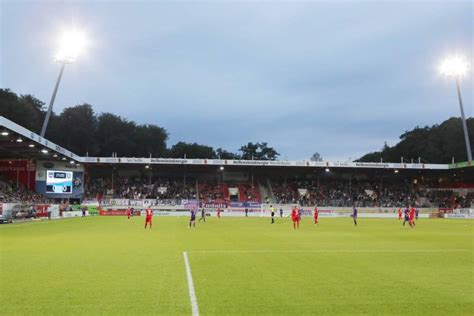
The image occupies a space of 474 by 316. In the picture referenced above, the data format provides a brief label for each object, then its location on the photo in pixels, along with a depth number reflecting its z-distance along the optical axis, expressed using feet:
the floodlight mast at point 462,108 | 212.43
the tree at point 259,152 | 421.18
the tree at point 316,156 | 619.30
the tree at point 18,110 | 245.04
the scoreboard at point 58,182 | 200.54
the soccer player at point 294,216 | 116.16
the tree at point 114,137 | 329.77
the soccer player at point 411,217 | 130.21
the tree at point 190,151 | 375.25
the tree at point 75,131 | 309.83
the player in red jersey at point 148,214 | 114.01
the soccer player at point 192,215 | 115.75
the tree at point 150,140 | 349.20
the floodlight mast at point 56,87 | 182.76
